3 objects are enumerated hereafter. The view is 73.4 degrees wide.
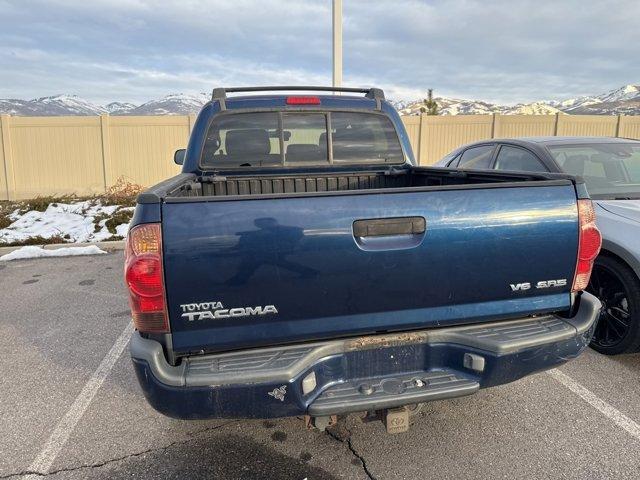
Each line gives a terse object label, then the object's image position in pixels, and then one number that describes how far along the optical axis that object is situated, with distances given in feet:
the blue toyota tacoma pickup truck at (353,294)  6.09
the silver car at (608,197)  11.07
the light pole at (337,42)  31.30
